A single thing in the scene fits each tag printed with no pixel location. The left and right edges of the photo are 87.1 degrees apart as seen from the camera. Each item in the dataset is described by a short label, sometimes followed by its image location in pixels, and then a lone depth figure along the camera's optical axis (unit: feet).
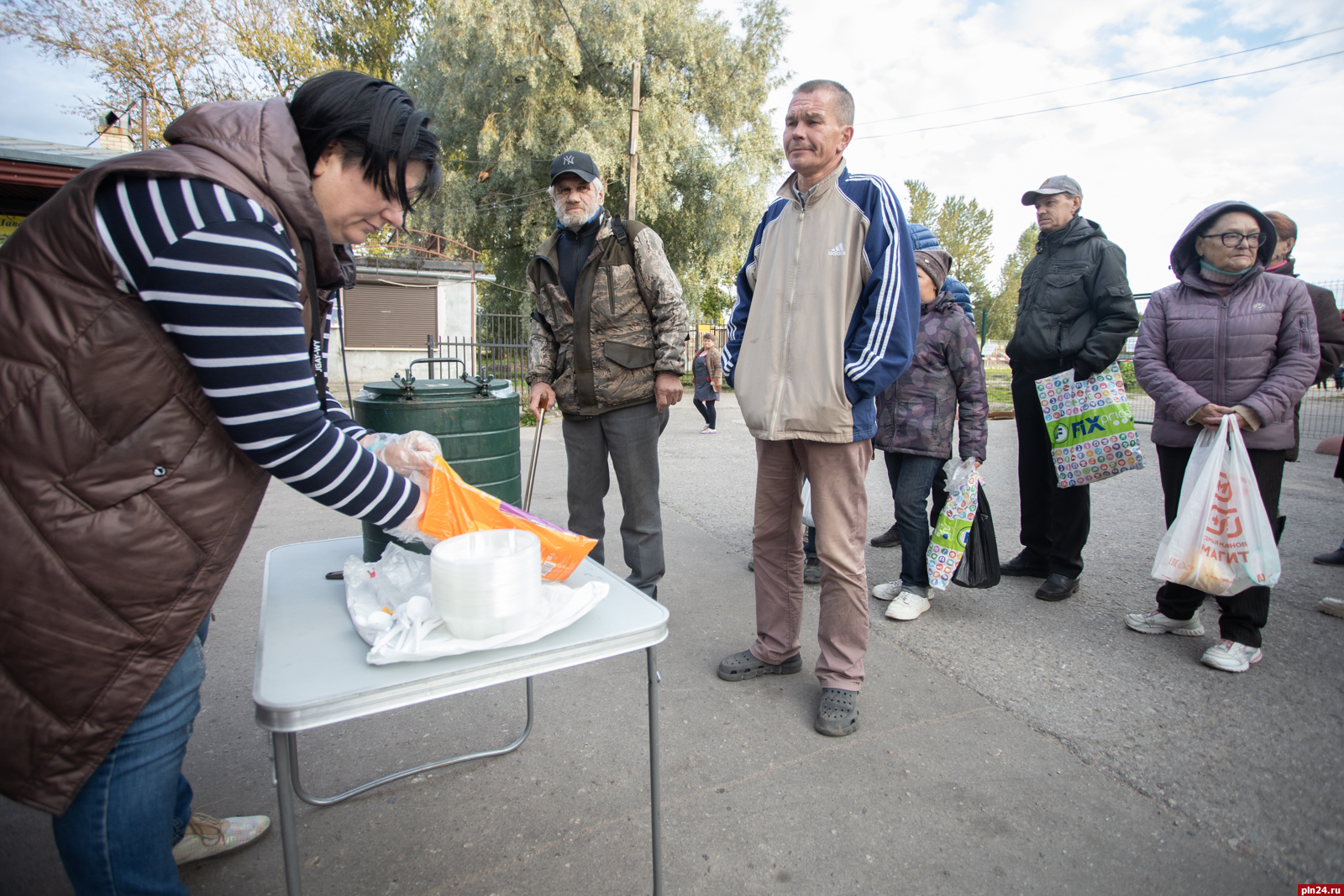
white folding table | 3.57
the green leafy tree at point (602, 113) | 45.70
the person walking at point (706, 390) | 31.91
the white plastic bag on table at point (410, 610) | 3.90
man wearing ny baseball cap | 10.25
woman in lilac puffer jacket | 8.98
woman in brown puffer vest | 3.36
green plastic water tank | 9.09
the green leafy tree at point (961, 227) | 112.16
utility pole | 43.14
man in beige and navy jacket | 7.47
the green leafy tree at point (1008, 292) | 136.77
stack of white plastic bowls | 3.83
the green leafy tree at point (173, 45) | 48.55
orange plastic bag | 4.49
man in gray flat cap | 11.03
